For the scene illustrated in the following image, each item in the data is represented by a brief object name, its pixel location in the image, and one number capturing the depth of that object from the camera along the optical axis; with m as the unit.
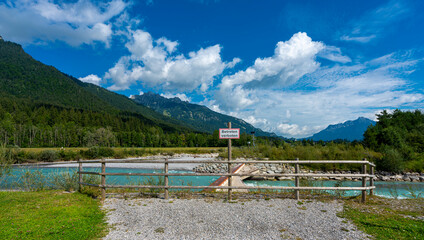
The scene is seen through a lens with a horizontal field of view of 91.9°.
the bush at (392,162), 20.91
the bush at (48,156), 39.72
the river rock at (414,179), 19.60
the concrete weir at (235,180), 11.11
